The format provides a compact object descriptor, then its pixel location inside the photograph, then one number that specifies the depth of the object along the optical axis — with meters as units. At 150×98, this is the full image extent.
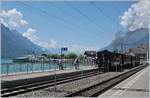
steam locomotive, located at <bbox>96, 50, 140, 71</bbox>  27.12
